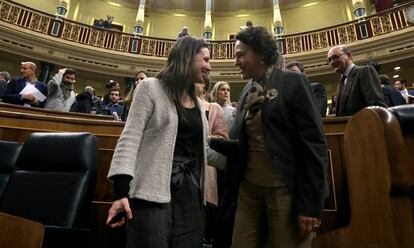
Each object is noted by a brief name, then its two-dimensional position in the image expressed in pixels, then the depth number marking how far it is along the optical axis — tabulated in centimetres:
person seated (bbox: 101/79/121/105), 436
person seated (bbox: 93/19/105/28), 983
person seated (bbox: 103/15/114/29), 984
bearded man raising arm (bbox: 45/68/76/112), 393
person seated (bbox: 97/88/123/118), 426
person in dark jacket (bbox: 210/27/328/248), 109
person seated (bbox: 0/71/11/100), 418
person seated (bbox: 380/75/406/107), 321
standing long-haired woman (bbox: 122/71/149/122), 337
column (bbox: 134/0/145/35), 1041
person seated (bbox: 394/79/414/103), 452
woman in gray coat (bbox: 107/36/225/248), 101
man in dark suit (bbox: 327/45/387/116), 218
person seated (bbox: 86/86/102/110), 524
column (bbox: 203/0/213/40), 1104
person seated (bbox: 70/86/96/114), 422
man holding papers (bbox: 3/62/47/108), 379
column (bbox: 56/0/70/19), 944
